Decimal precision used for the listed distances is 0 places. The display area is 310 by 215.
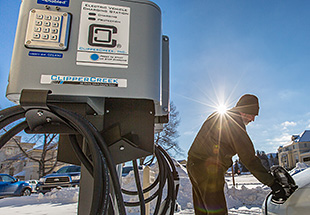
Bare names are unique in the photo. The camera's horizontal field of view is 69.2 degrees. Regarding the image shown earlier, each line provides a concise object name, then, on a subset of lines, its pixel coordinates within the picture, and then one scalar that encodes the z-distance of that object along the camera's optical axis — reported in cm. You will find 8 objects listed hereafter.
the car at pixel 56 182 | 920
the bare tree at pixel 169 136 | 1555
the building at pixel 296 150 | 4038
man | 213
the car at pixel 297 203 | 157
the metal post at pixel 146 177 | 359
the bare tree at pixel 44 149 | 1637
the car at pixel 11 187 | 925
